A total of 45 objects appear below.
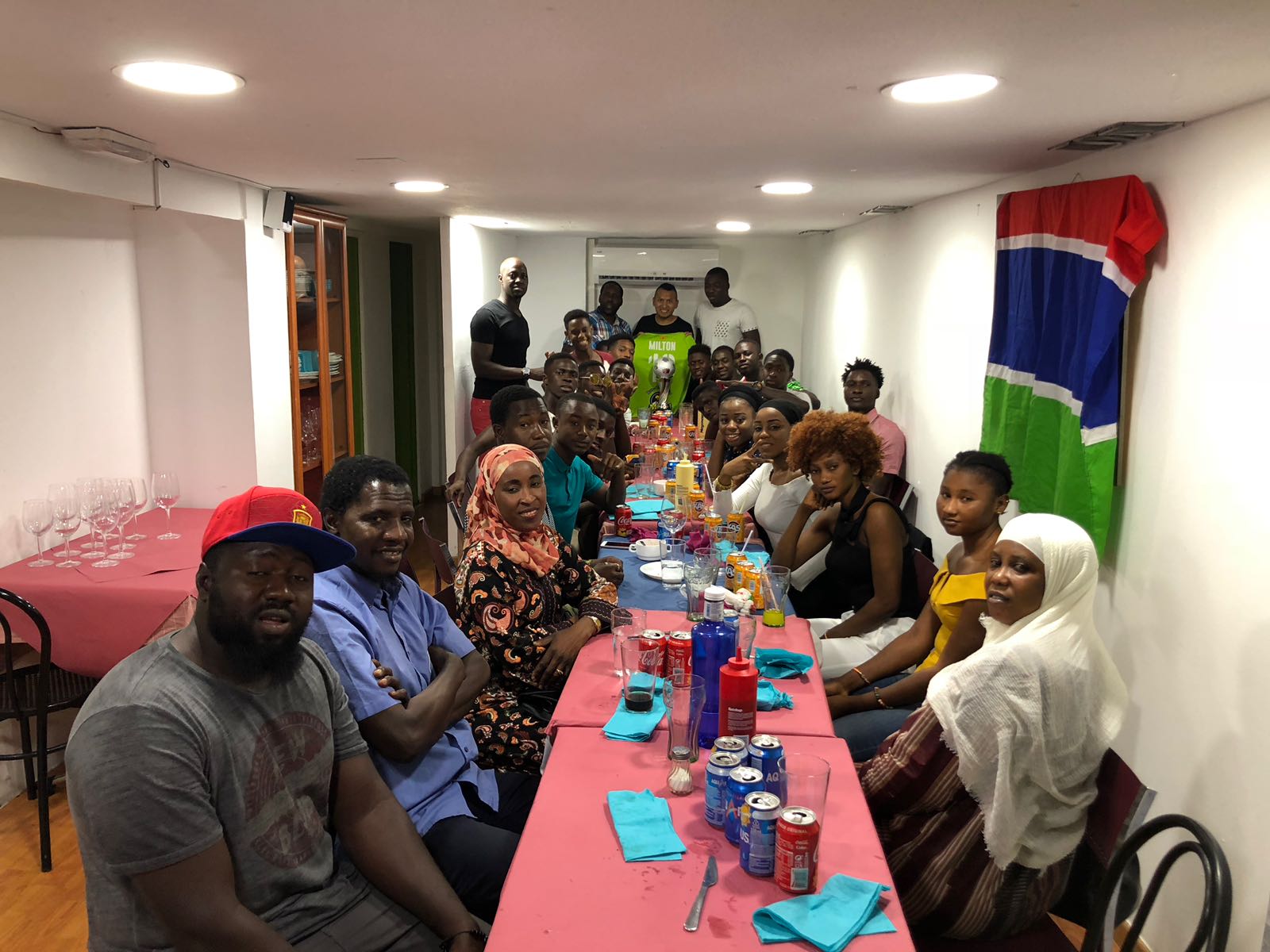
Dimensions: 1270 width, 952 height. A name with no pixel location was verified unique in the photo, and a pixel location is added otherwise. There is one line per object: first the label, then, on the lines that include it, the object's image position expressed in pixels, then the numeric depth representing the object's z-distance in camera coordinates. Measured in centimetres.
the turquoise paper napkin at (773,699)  224
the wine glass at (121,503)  359
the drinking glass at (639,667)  223
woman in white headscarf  183
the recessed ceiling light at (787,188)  423
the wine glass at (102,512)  350
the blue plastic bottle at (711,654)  203
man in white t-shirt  831
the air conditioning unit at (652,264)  868
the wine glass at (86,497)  358
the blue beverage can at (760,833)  154
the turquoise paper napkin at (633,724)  206
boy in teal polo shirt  395
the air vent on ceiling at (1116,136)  265
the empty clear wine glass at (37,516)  330
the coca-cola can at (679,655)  226
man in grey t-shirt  141
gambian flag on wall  281
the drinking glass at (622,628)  232
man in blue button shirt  197
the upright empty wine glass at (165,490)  395
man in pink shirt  528
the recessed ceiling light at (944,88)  211
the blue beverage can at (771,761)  167
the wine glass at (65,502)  339
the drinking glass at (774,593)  279
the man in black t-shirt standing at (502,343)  648
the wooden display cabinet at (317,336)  528
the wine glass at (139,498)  384
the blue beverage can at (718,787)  169
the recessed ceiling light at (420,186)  432
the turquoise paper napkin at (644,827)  162
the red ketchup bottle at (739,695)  191
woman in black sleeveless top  315
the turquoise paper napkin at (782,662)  245
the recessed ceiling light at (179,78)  212
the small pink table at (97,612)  314
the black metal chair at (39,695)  279
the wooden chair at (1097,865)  173
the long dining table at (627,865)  142
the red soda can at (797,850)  149
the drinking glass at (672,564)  329
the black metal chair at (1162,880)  149
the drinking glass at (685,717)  188
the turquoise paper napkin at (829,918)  141
